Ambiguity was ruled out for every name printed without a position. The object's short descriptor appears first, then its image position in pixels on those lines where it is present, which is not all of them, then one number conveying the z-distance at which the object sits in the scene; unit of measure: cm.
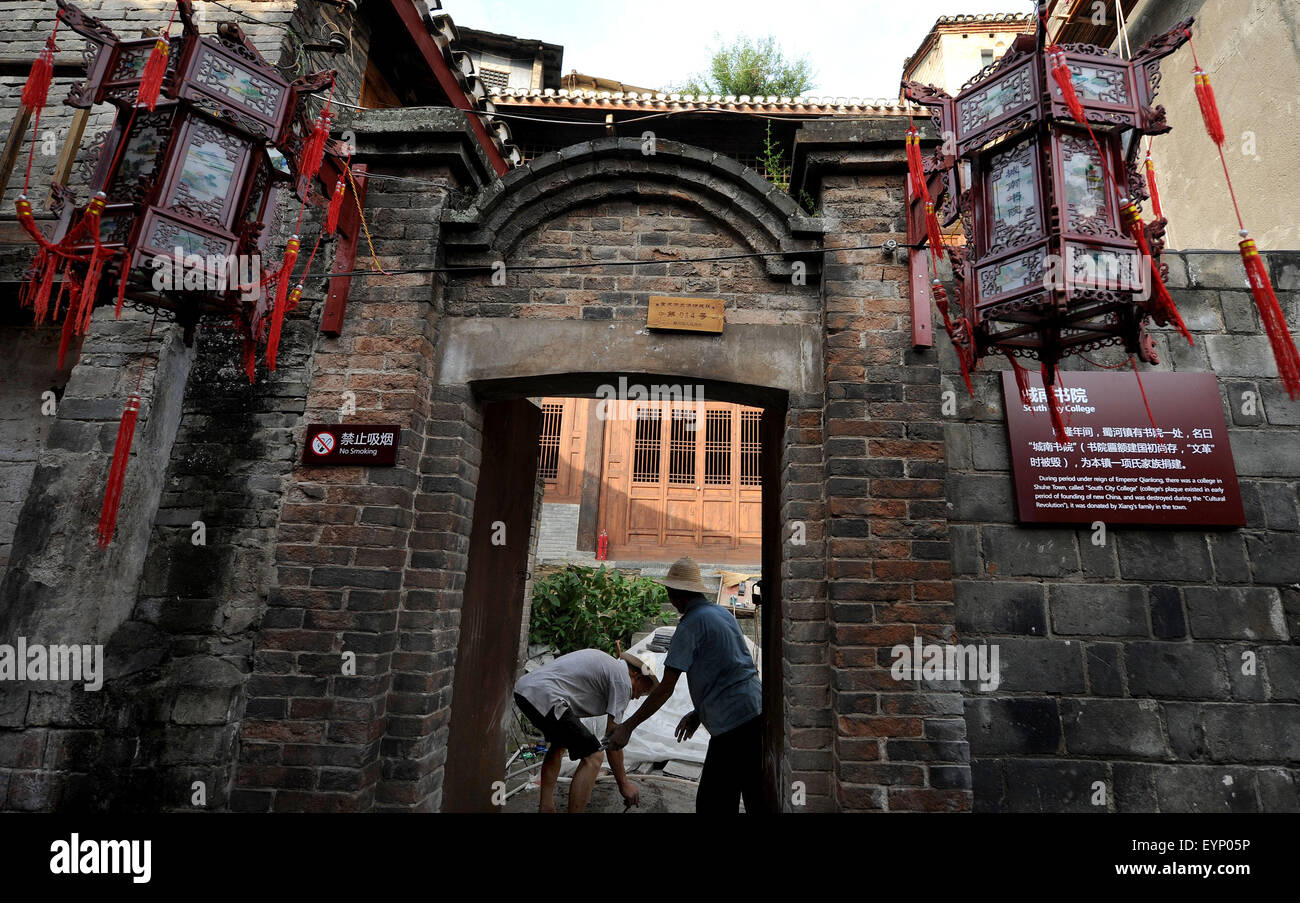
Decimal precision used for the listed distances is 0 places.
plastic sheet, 559
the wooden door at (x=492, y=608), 361
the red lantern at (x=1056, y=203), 228
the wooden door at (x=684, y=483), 1216
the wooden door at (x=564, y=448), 1277
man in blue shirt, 344
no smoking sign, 308
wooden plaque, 328
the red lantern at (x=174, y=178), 235
